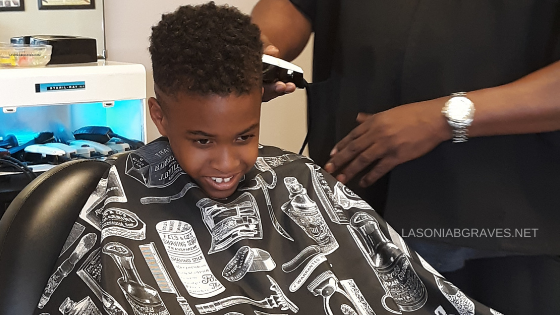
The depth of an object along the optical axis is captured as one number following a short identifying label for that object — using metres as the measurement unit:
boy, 0.89
